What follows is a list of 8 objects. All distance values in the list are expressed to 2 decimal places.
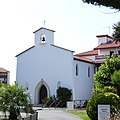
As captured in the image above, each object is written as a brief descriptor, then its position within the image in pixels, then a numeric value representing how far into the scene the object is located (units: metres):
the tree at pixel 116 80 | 26.17
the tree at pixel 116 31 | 13.06
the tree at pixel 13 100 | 23.28
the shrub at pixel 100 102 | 20.53
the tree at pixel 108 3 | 11.78
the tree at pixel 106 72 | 34.80
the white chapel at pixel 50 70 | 45.34
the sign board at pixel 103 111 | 16.43
